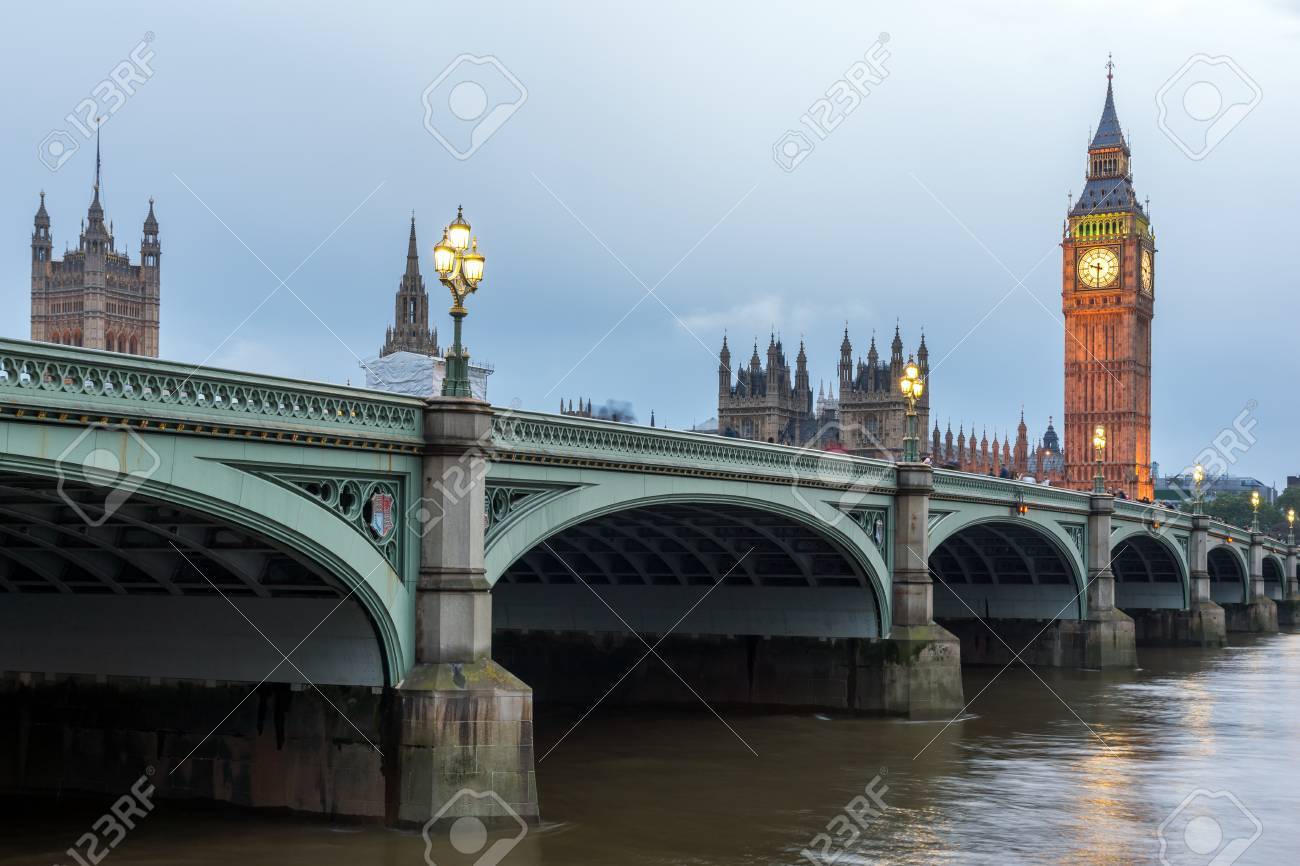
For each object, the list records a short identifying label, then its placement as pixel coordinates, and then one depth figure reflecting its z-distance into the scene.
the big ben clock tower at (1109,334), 174.25
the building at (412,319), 164.12
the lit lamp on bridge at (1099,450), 62.62
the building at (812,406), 156.88
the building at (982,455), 164.46
